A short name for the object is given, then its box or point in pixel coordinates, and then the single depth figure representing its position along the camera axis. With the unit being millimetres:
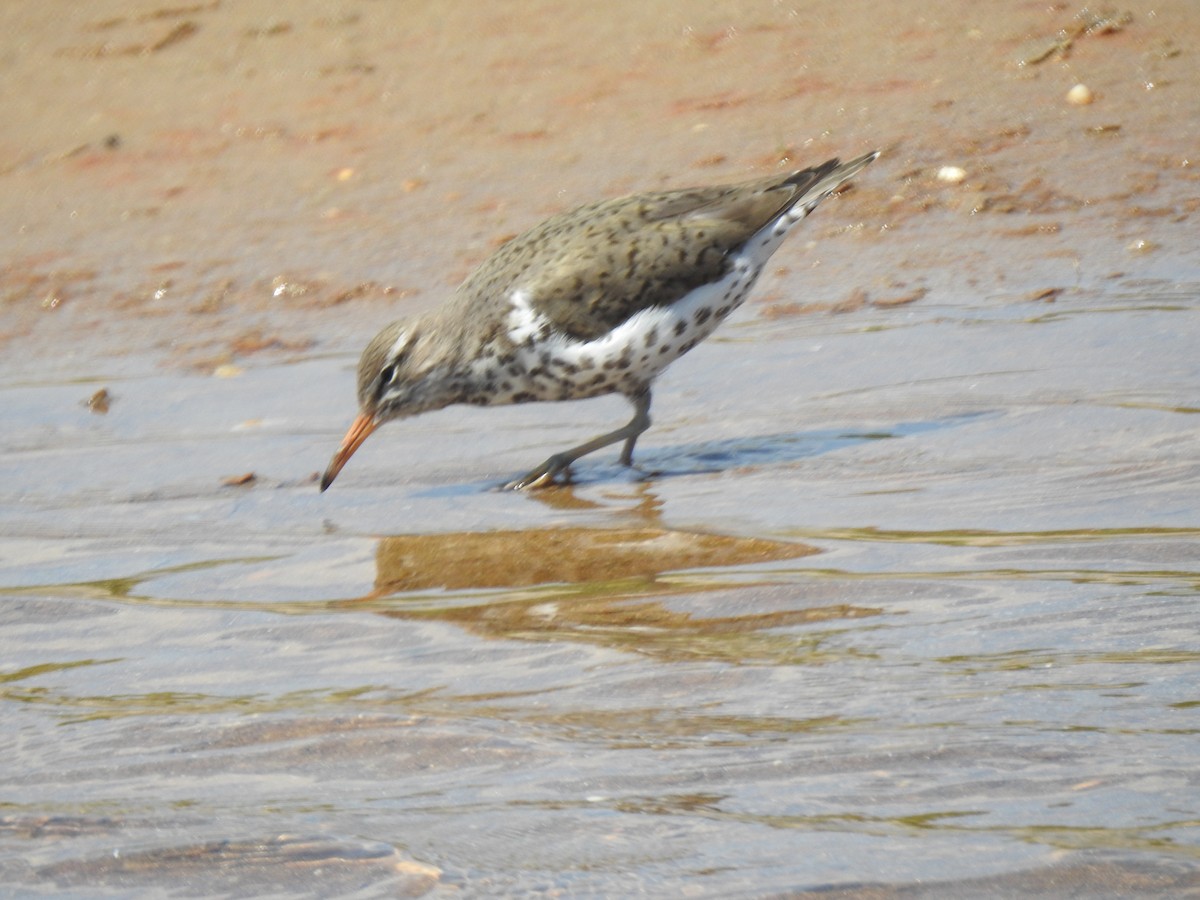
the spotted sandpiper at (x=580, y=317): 14180
